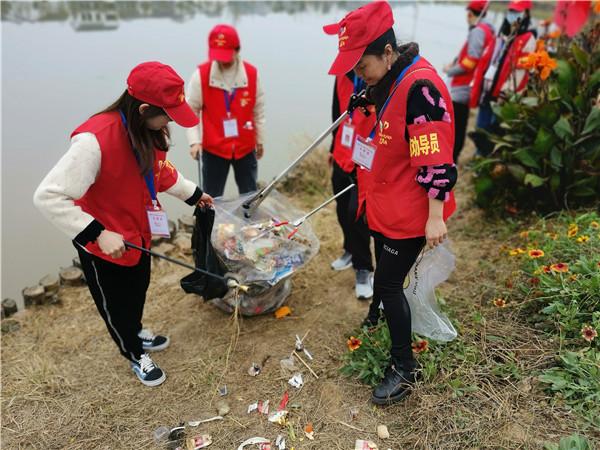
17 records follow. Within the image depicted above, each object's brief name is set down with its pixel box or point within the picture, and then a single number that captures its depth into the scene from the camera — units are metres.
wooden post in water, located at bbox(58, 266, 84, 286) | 3.50
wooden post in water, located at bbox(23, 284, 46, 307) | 3.31
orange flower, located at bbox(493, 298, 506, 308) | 2.45
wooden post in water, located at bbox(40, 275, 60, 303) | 3.37
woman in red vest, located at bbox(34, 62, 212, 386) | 1.77
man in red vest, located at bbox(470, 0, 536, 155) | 3.94
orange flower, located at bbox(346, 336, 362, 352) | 2.37
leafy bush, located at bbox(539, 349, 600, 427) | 1.82
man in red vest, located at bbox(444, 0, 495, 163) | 4.26
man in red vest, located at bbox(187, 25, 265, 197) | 3.00
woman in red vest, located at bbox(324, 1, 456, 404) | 1.66
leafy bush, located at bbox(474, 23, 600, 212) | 3.19
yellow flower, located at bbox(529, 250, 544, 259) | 2.54
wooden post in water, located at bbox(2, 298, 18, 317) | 3.26
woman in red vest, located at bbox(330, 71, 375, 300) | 2.49
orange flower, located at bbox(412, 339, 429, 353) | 2.25
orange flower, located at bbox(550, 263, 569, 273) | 2.30
